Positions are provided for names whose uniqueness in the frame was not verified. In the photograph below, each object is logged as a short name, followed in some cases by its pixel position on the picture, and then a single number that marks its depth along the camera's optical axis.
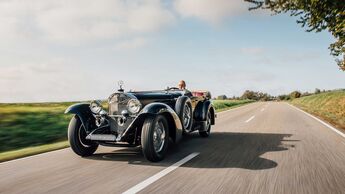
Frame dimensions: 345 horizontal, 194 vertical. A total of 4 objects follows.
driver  8.93
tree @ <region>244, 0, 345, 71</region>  11.09
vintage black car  5.53
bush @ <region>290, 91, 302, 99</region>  115.75
